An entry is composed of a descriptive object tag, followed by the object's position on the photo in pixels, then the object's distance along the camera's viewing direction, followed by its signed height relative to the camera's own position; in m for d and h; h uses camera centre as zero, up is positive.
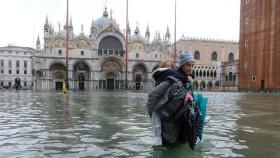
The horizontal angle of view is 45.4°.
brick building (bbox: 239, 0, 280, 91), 44.69 +5.10
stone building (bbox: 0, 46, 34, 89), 92.00 +4.32
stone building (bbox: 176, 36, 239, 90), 75.81 +5.86
